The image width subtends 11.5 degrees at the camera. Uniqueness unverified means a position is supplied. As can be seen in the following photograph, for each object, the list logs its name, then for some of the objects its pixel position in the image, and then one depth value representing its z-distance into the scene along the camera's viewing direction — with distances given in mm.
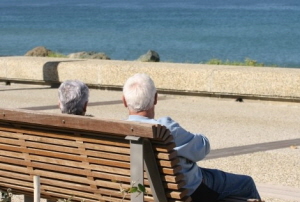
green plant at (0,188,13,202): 8614
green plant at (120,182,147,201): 7833
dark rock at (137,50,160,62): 41565
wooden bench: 8198
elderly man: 8638
